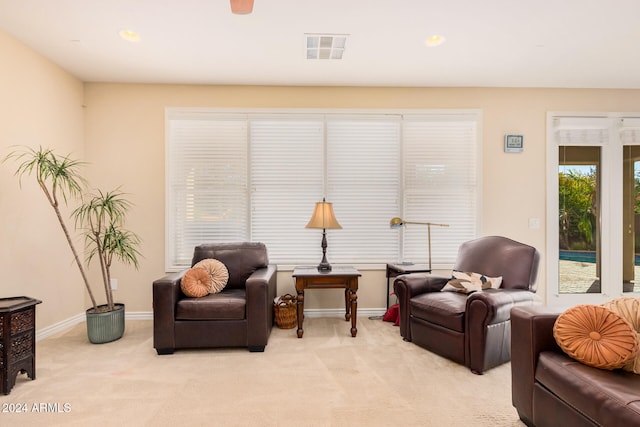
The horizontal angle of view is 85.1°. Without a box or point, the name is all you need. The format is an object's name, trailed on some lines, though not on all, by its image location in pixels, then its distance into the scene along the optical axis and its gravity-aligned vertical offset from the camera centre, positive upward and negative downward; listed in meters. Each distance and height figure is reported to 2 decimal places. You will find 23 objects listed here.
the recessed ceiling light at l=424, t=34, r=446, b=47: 2.94 +1.47
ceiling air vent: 2.94 +1.47
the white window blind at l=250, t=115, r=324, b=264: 4.02 +0.33
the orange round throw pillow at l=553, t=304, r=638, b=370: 1.58 -0.59
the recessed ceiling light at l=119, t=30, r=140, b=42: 2.86 +1.47
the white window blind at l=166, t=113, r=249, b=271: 3.98 +0.39
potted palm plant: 2.99 -0.14
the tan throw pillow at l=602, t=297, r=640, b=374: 1.71 -0.49
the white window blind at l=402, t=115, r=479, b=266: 4.08 +0.33
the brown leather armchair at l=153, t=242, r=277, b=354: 2.93 -0.91
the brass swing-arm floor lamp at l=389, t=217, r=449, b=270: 3.80 -0.14
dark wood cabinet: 2.28 -0.87
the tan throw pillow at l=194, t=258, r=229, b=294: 3.27 -0.58
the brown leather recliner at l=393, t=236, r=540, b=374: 2.59 -0.75
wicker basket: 3.54 -1.04
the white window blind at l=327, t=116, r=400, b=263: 4.05 +0.32
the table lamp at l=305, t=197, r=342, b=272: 3.46 -0.08
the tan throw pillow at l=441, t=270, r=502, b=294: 3.03 -0.63
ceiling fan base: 1.78 +1.07
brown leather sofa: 1.38 -0.77
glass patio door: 4.07 +0.02
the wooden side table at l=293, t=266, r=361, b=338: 3.27 -0.68
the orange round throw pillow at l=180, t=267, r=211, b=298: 3.08 -0.64
